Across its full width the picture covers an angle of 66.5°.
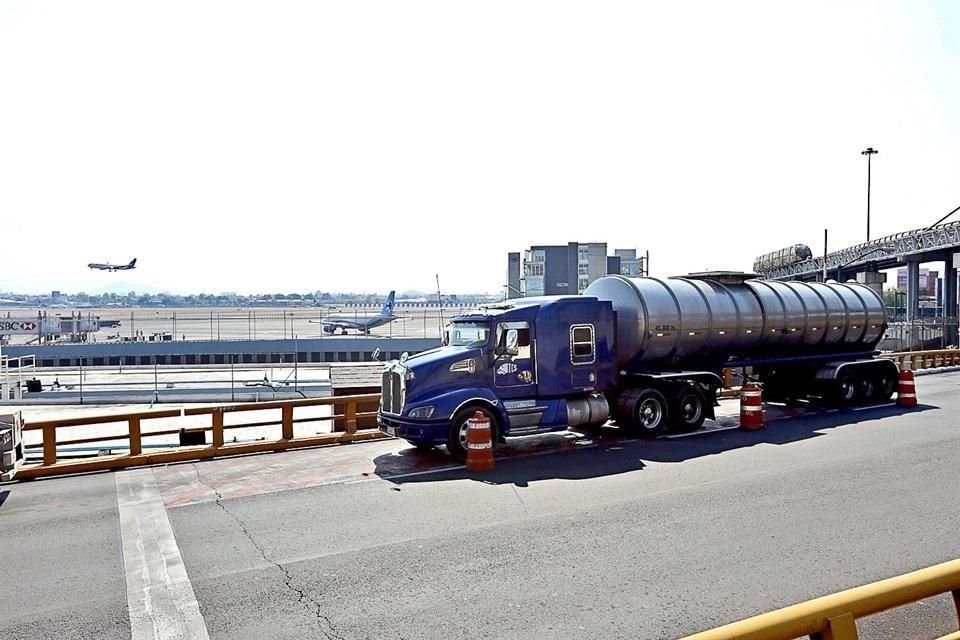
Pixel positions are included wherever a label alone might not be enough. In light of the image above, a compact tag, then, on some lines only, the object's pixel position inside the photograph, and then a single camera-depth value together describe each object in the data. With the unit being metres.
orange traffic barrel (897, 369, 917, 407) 18.16
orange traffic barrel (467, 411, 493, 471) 11.81
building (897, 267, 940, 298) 144.52
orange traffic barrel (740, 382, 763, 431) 15.24
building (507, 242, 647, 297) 90.56
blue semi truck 13.00
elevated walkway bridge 45.24
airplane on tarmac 68.62
